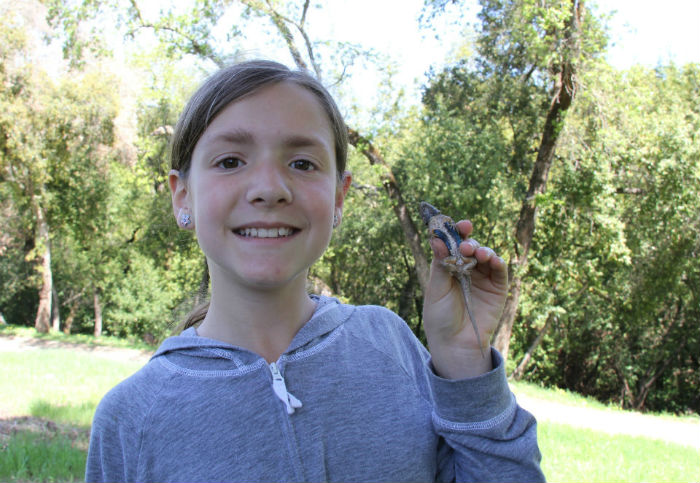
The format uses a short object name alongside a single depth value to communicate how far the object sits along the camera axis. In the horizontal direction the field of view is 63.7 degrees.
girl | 1.22
